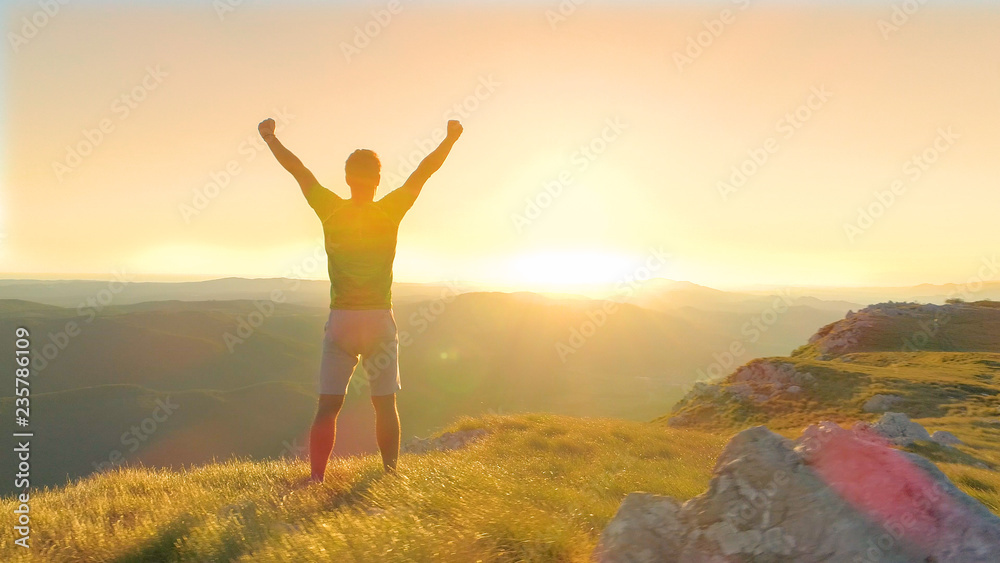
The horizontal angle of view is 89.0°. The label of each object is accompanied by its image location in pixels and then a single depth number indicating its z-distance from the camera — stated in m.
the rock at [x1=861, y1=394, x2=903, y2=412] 24.44
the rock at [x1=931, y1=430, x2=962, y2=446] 15.21
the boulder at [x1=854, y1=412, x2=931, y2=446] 15.05
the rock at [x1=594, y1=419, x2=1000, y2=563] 2.58
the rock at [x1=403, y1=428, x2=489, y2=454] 10.79
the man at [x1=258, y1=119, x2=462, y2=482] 4.79
